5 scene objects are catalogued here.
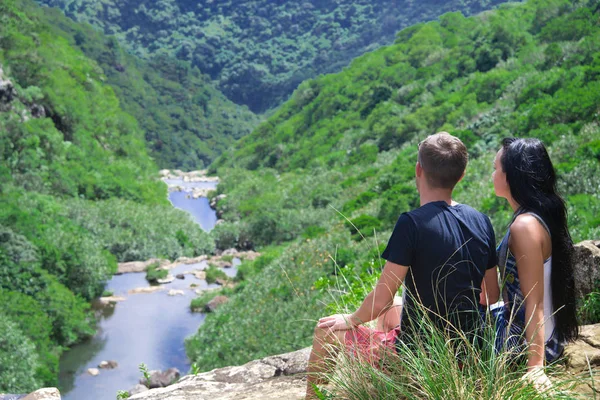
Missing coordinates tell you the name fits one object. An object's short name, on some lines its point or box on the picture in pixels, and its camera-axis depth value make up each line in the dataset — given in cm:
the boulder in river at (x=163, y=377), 2169
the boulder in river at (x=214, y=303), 2998
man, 342
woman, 359
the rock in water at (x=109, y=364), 2406
